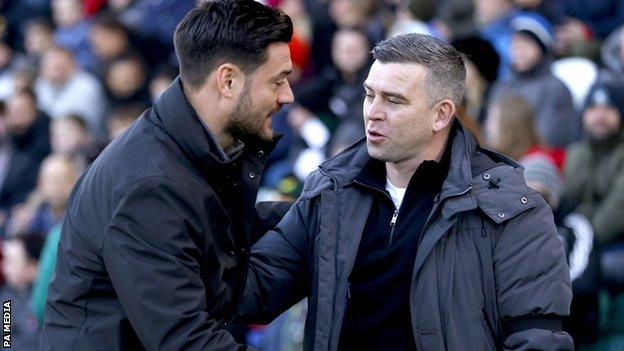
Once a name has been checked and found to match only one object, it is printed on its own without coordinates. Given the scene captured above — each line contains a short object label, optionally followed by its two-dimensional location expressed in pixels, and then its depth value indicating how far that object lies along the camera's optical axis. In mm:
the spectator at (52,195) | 9359
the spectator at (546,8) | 10648
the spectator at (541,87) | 9375
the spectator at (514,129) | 7969
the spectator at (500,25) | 10633
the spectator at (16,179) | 12094
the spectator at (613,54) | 10093
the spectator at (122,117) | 11430
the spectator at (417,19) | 11141
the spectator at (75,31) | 13844
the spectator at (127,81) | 12422
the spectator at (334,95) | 10273
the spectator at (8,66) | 13848
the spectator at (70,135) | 11312
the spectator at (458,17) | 11336
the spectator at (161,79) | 11875
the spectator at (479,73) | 9562
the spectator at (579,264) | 6891
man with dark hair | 4188
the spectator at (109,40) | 13047
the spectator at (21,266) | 8362
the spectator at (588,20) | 10992
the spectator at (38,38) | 14625
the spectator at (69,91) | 12680
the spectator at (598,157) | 8477
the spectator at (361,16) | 11047
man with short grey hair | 4504
